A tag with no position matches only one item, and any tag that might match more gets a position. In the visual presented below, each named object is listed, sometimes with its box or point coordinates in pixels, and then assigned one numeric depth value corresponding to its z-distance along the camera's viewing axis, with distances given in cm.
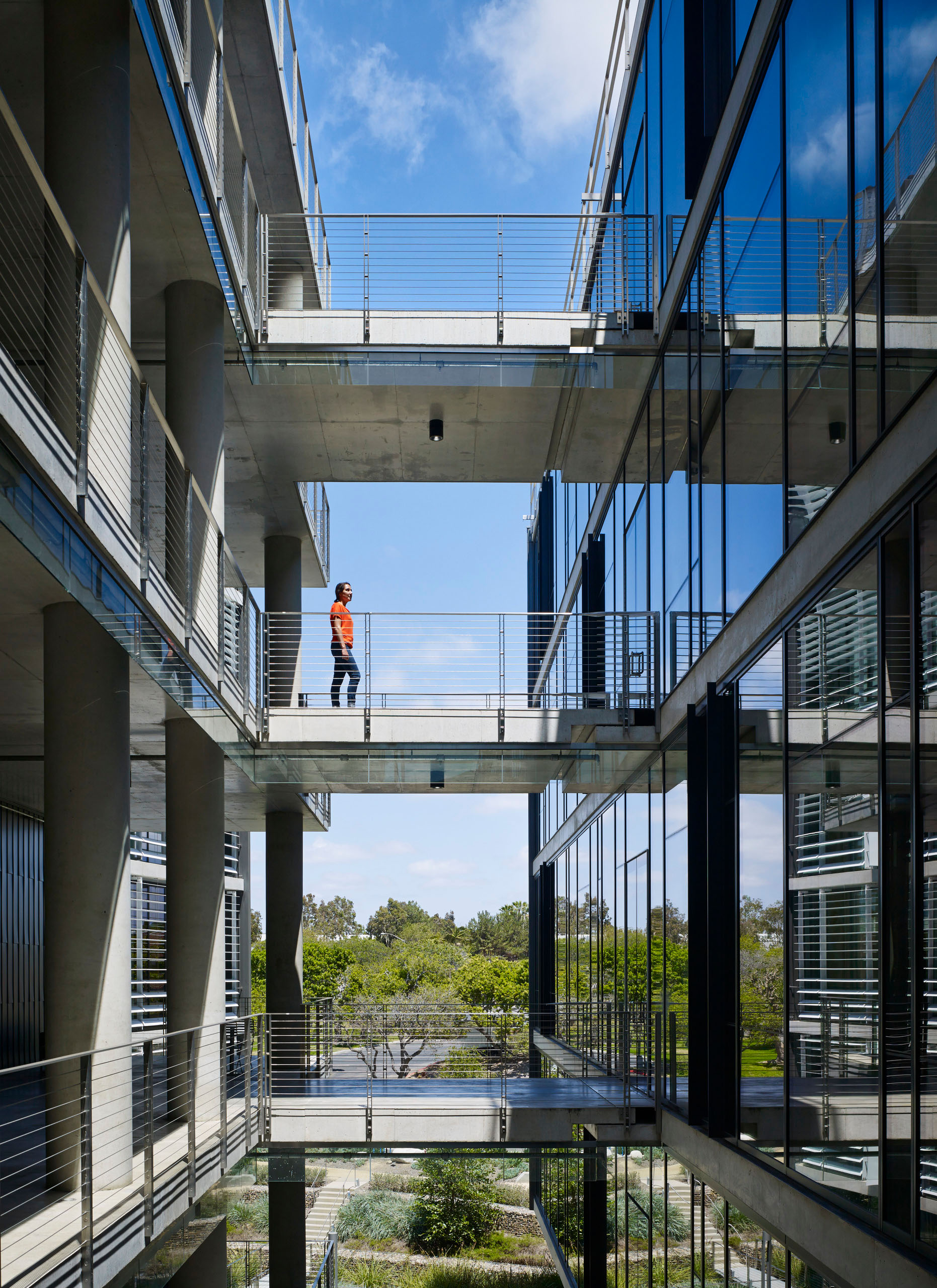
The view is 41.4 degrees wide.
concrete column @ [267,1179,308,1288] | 1564
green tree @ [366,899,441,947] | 8506
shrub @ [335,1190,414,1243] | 2717
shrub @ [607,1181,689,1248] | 1141
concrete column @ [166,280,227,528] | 1092
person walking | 1427
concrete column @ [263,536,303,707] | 1680
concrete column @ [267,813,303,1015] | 1728
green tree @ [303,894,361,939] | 8119
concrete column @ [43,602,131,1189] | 732
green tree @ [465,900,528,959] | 7594
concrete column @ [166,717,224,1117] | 1115
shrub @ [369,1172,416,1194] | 3009
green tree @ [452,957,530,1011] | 4281
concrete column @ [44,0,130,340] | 726
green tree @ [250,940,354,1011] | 4497
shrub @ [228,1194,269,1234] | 2170
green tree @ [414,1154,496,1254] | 2648
